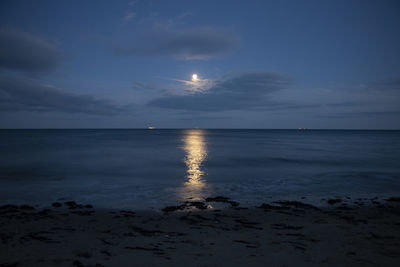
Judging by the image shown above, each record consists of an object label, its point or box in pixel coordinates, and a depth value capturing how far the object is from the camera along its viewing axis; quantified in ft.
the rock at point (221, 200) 44.52
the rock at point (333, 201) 44.95
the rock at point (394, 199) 46.70
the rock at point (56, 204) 42.37
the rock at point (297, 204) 41.98
